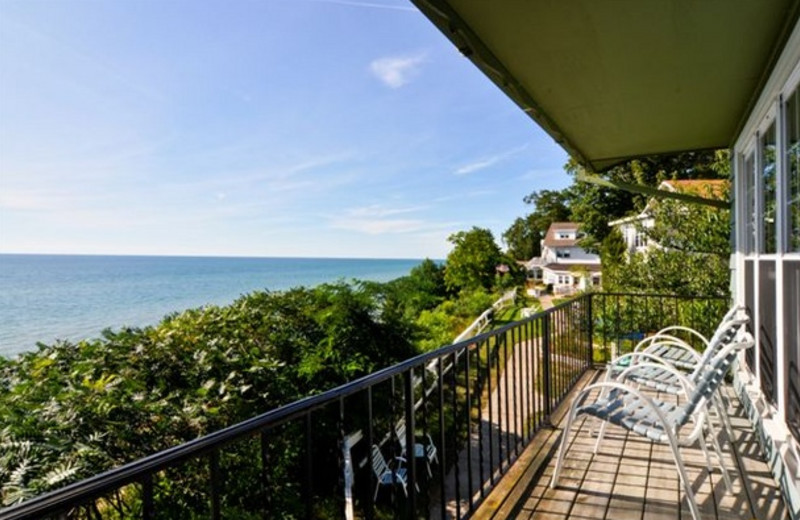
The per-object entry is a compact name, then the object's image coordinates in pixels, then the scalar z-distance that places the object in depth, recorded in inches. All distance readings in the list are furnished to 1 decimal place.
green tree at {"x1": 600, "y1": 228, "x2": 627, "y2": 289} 656.0
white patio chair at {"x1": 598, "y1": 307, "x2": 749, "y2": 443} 92.6
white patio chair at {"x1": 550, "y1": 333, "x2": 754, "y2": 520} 73.5
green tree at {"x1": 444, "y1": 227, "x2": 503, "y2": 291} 1020.5
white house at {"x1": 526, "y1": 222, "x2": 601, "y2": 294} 1256.8
